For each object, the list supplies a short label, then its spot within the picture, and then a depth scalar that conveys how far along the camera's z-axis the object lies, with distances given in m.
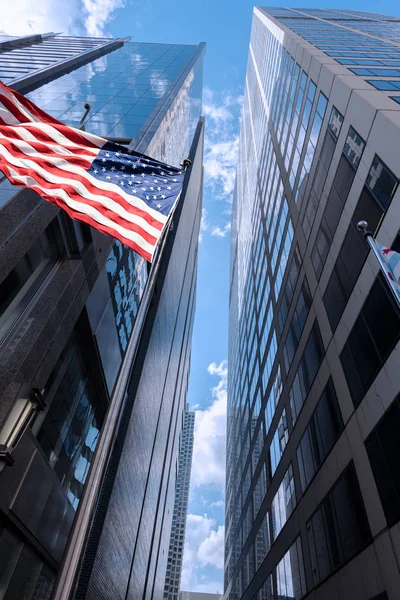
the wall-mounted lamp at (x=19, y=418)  8.47
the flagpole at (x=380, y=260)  8.90
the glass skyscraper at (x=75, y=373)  9.34
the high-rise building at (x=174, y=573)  178.55
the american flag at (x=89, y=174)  7.71
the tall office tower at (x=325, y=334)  15.09
